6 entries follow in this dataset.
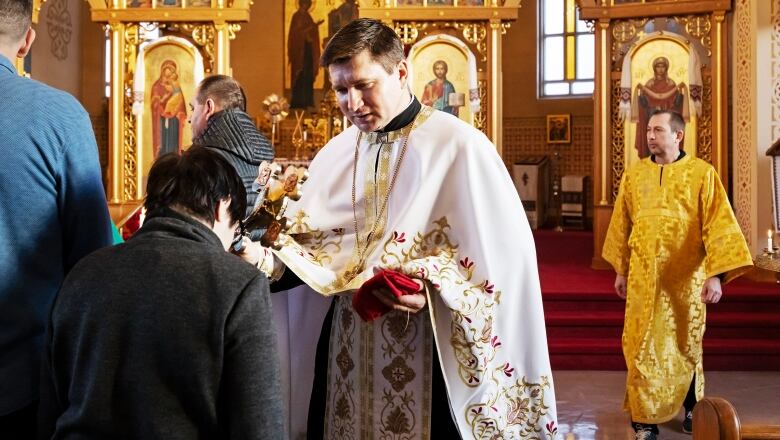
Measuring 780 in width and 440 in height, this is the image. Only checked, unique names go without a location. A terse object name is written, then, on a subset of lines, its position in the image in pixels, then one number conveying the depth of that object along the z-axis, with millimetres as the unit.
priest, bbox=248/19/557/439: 2832
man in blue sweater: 2174
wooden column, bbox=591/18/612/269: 10156
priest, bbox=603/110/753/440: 5445
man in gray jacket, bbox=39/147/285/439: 1841
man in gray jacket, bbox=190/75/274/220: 3572
